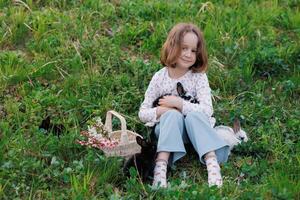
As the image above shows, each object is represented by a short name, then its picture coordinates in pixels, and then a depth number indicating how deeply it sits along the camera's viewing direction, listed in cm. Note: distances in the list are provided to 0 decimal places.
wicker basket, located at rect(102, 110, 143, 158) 452
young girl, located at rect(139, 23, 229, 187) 453
